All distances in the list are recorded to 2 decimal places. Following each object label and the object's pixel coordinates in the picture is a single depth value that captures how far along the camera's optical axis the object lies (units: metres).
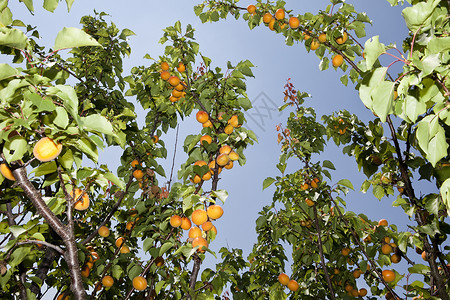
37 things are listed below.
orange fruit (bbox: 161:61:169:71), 2.87
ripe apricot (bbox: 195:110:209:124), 2.44
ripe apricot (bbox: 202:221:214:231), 2.06
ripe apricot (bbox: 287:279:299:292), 3.29
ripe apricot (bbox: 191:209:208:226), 2.01
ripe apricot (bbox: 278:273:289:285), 3.32
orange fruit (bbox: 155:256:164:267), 2.44
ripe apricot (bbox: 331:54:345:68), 3.11
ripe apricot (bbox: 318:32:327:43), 3.01
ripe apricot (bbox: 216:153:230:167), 2.18
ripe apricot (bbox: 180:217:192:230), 2.15
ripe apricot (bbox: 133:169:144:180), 2.90
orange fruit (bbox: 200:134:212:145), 2.30
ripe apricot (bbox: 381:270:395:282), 2.97
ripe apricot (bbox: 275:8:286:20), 3.44
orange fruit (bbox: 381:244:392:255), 2.83
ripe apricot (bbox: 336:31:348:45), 2.90
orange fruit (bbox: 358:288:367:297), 3.61
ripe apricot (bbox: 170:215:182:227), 2.18
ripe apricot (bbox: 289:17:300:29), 3.25
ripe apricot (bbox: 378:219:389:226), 3.59
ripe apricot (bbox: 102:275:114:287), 2.62
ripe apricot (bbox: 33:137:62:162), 1.28
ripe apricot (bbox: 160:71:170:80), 2.74
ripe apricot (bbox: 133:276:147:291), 2.24
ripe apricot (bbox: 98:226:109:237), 2.83
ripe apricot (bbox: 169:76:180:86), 2.64
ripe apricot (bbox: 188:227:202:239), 2.08
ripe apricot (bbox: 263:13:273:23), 3.56
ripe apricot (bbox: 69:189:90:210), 1.65
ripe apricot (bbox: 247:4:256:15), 3.68
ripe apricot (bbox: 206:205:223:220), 2.01
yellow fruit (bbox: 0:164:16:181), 1.40
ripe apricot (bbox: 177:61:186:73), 2.81
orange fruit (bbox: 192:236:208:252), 1.91
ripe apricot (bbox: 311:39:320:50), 3.15
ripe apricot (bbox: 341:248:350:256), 3.35
